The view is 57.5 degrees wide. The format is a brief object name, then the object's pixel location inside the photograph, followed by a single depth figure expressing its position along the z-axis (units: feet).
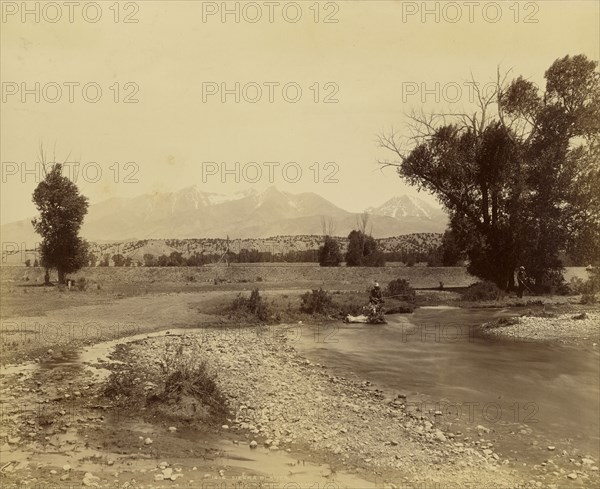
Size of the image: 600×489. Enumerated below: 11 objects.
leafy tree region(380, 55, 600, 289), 98.68
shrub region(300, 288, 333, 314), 94.48
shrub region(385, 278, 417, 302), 113.91
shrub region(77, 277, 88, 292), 115.95
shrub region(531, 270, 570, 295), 107.65
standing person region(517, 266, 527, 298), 108.66
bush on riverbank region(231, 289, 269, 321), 87.35
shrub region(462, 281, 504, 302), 112.27
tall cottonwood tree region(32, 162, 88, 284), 112.98
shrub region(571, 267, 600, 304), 94.27
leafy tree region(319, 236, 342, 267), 178.06
